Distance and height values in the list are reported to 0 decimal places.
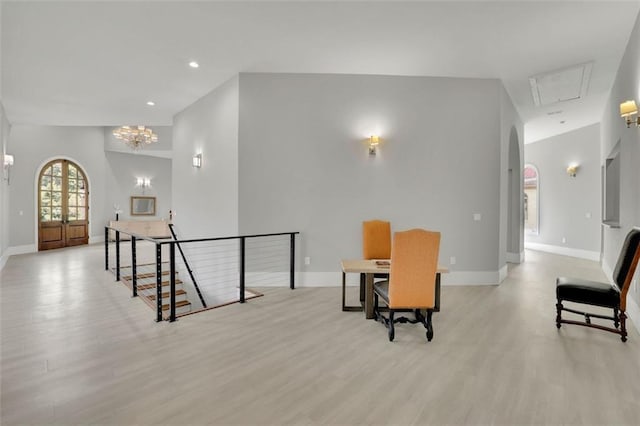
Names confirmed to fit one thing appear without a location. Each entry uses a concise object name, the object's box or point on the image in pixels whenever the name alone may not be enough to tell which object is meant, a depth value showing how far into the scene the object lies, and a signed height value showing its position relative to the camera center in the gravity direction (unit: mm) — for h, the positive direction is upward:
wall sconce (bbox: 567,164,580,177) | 8227 +1125
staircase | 6098 -1572
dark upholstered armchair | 3083 -812
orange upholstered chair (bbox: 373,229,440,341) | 2930 -584
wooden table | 3370 -661
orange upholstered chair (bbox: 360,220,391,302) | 4375 -443
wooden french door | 9180 +86
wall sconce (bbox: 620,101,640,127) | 3314 +1100
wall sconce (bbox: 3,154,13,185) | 6749 +937
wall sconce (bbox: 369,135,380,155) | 4910 +1061
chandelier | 8375 +2003
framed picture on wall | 11539 +103
